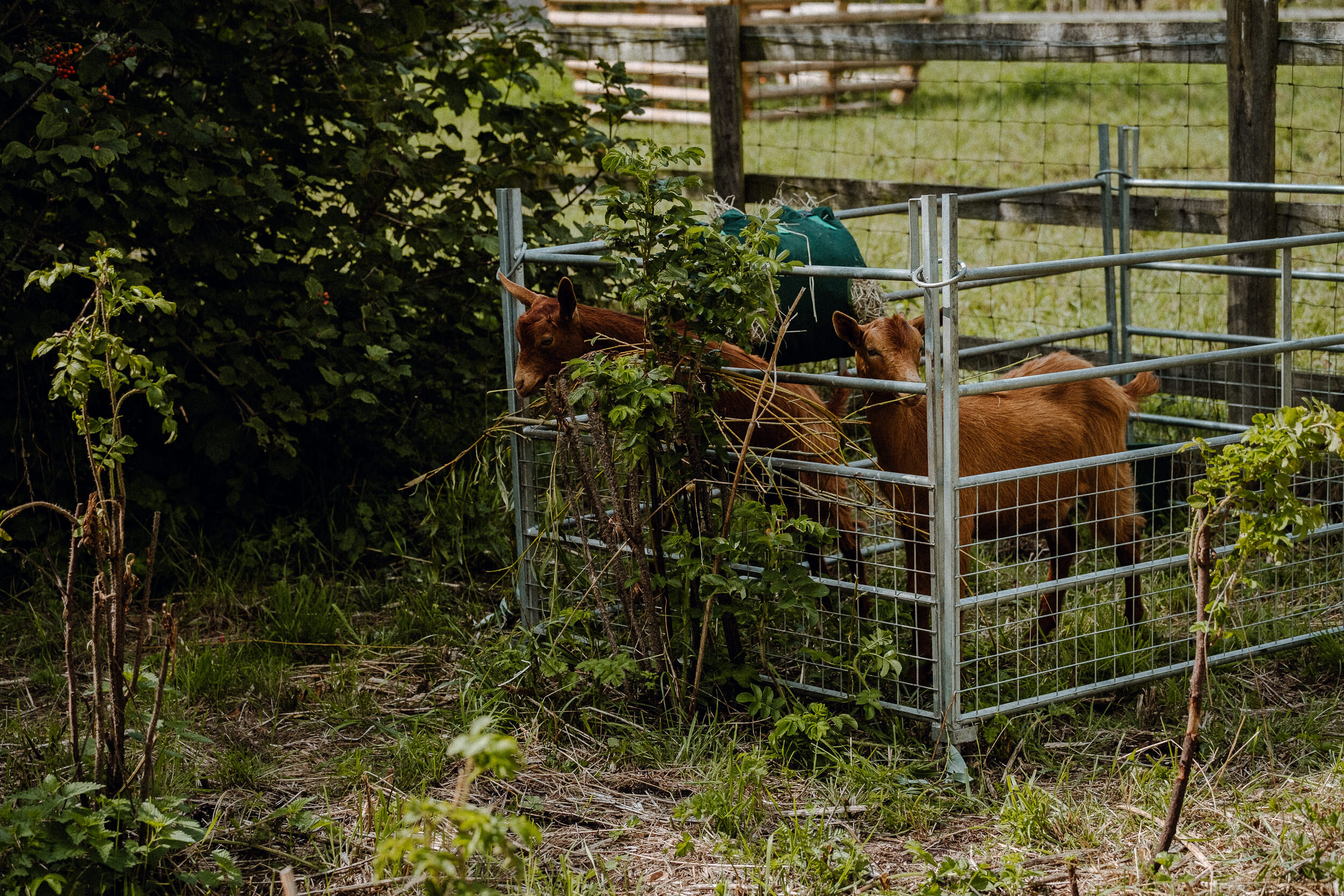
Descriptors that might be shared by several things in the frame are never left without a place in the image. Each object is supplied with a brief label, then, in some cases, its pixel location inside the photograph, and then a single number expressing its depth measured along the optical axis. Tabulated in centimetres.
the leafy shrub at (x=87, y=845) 300
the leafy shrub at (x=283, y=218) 500
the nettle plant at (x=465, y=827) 203
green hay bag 425
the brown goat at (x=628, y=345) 422
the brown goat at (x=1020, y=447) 393
